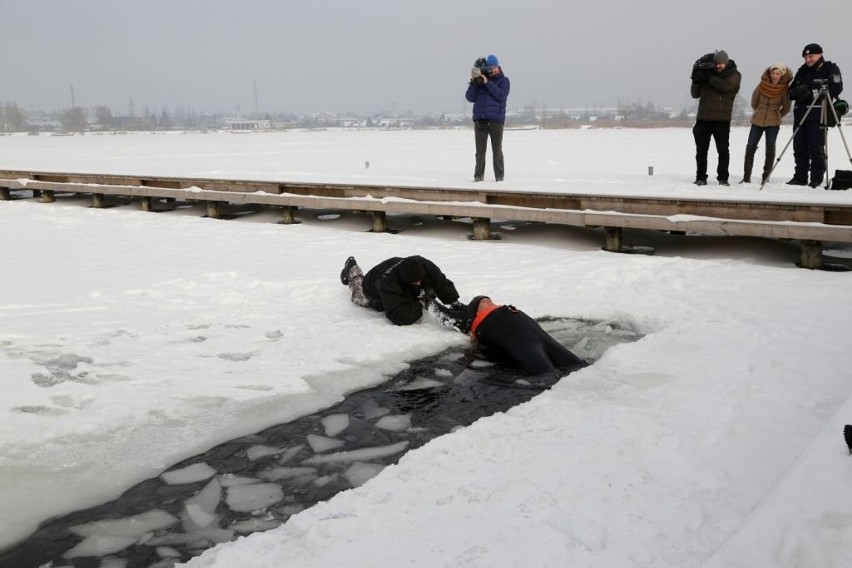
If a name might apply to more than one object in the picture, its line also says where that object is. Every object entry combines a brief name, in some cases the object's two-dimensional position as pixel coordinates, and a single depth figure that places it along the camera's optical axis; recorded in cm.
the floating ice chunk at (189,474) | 379
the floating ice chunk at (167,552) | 313
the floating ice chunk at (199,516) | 339
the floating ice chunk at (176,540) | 323
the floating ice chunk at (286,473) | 382
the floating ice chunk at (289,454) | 400
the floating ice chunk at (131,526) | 332
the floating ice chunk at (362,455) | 399
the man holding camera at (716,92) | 1069
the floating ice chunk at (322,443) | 414
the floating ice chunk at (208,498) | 353
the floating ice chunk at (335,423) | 436
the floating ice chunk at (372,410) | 457
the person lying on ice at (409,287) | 626
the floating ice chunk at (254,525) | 331
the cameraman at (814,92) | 1008
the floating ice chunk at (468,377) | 513
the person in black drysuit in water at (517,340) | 520
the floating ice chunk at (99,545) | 318
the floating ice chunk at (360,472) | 375
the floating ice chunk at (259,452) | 404
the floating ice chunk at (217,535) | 324
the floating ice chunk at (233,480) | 375
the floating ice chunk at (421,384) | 504
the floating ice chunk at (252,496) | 353
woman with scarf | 1076
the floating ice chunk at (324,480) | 374
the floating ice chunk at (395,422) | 438
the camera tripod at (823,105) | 988
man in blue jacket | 1238
